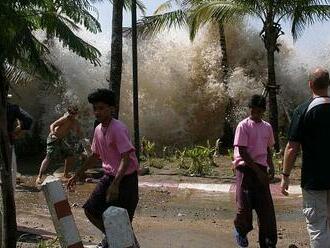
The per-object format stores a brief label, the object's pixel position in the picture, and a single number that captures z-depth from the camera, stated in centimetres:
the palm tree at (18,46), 527
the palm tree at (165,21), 1861
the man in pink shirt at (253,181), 651
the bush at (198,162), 1468
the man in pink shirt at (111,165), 566
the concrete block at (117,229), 454
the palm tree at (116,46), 1505
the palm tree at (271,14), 1602
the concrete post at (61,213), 537
